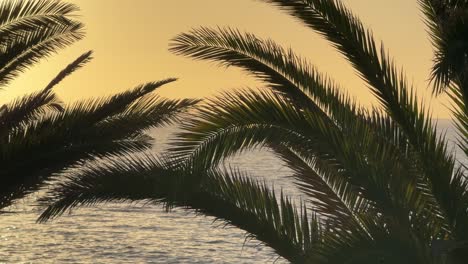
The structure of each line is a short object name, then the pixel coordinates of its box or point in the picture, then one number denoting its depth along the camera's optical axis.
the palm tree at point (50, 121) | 20.69
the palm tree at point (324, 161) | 13.65
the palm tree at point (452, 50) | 12.44
